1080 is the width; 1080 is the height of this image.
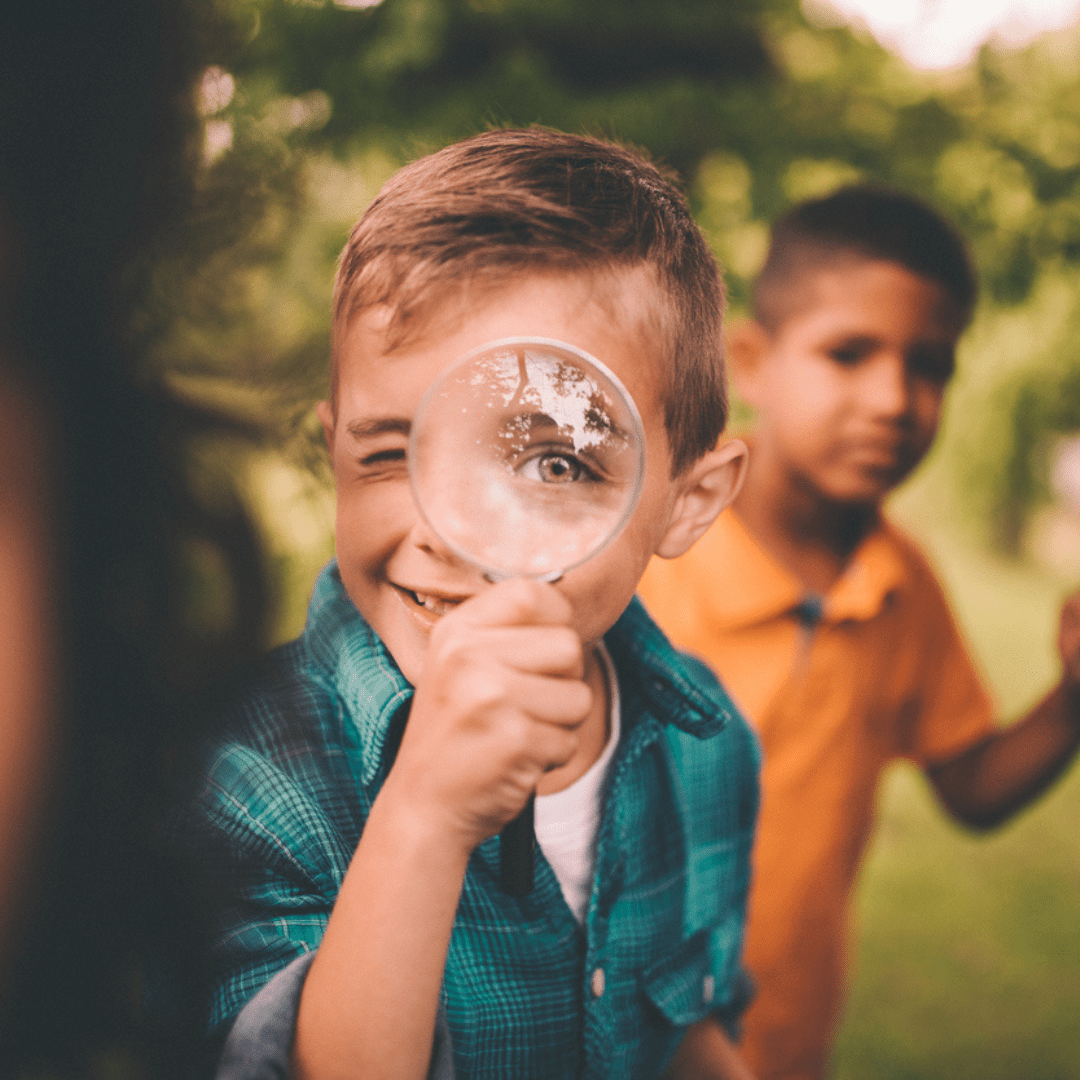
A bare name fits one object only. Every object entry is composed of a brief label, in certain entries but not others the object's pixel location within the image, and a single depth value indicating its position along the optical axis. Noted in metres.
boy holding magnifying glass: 0.44
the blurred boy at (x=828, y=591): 0.83
